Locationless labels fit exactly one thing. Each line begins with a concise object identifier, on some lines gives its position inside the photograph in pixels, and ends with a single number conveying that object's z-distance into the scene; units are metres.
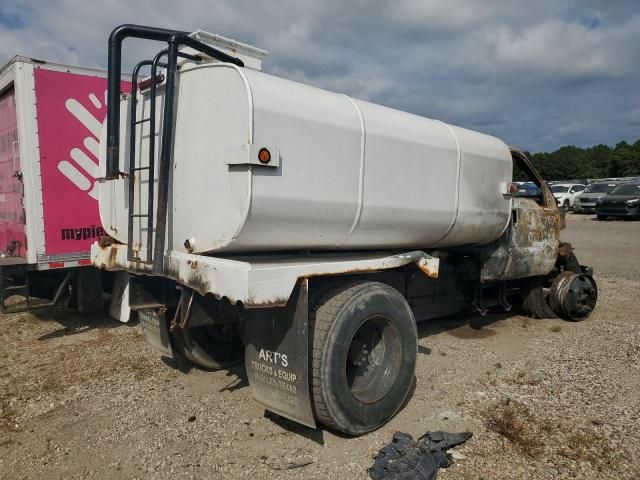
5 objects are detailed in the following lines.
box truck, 5.92
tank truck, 3.29
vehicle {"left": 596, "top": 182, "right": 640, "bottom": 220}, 22.56
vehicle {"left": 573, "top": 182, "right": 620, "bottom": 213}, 26.66
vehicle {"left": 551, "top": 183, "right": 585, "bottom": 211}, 29.48
